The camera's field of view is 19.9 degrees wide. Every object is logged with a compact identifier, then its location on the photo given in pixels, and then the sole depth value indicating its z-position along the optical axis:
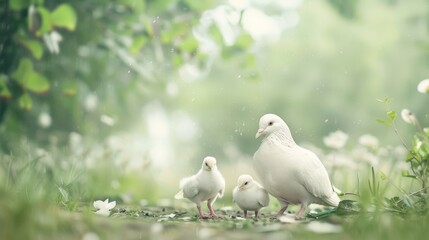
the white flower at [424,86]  4.58
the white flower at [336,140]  6.37
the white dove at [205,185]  4.54
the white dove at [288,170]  4.19
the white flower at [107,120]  5.99
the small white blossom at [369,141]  5.75
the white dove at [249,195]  4.52
